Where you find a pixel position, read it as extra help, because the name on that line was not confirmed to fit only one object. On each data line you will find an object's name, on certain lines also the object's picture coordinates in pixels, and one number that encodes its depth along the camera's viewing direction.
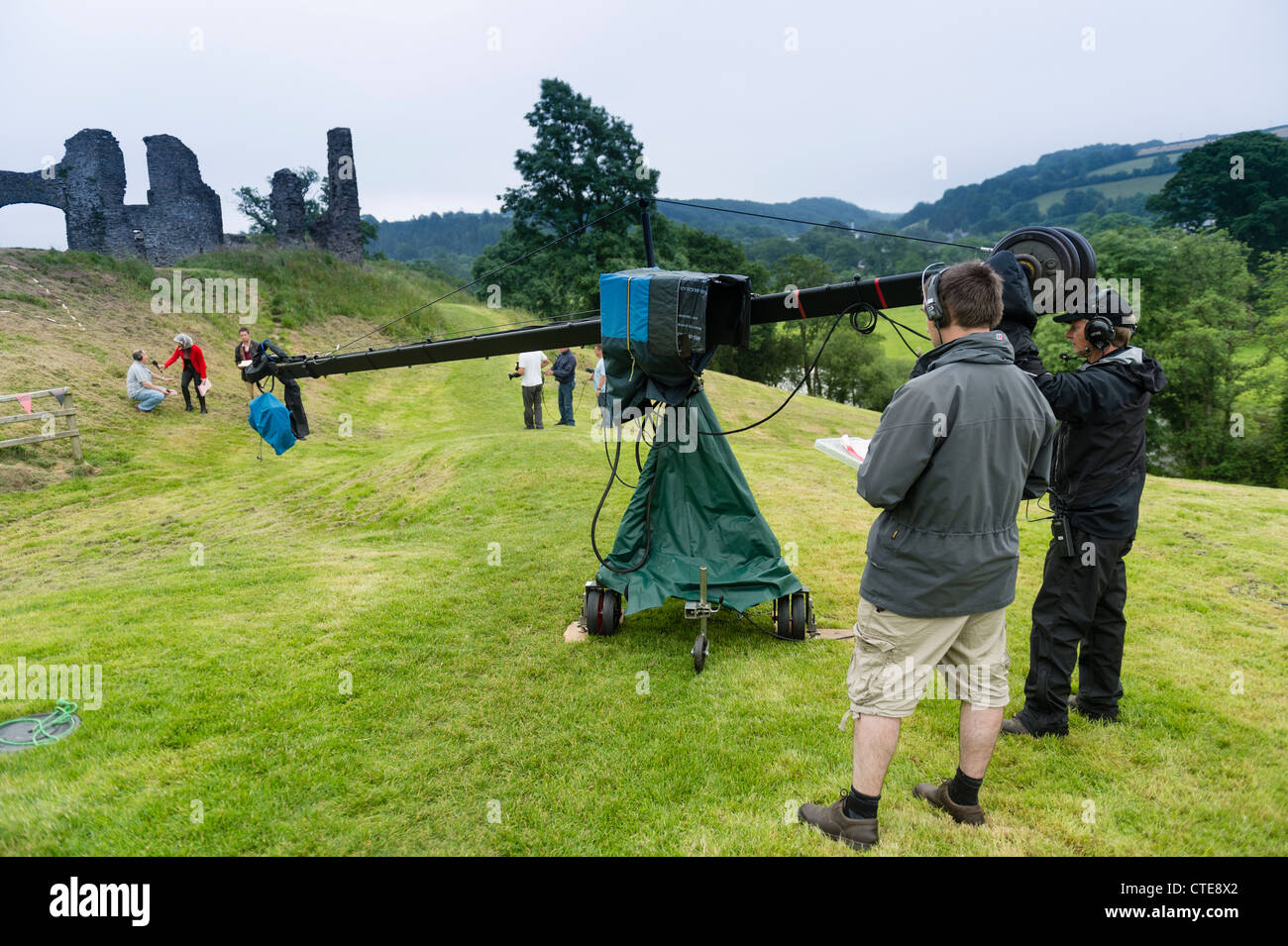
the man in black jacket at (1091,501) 3.91
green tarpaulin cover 5.46
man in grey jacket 2.87
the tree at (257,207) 69.69
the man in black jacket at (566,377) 15.85
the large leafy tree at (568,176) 40.25
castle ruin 29.31
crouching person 16.77
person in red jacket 17.28
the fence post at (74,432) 14.33
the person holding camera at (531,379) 15.42
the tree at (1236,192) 52.22
